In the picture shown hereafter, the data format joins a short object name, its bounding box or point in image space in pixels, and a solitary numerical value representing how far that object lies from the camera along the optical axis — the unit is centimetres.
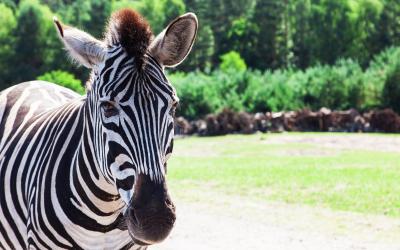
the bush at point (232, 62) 5172
